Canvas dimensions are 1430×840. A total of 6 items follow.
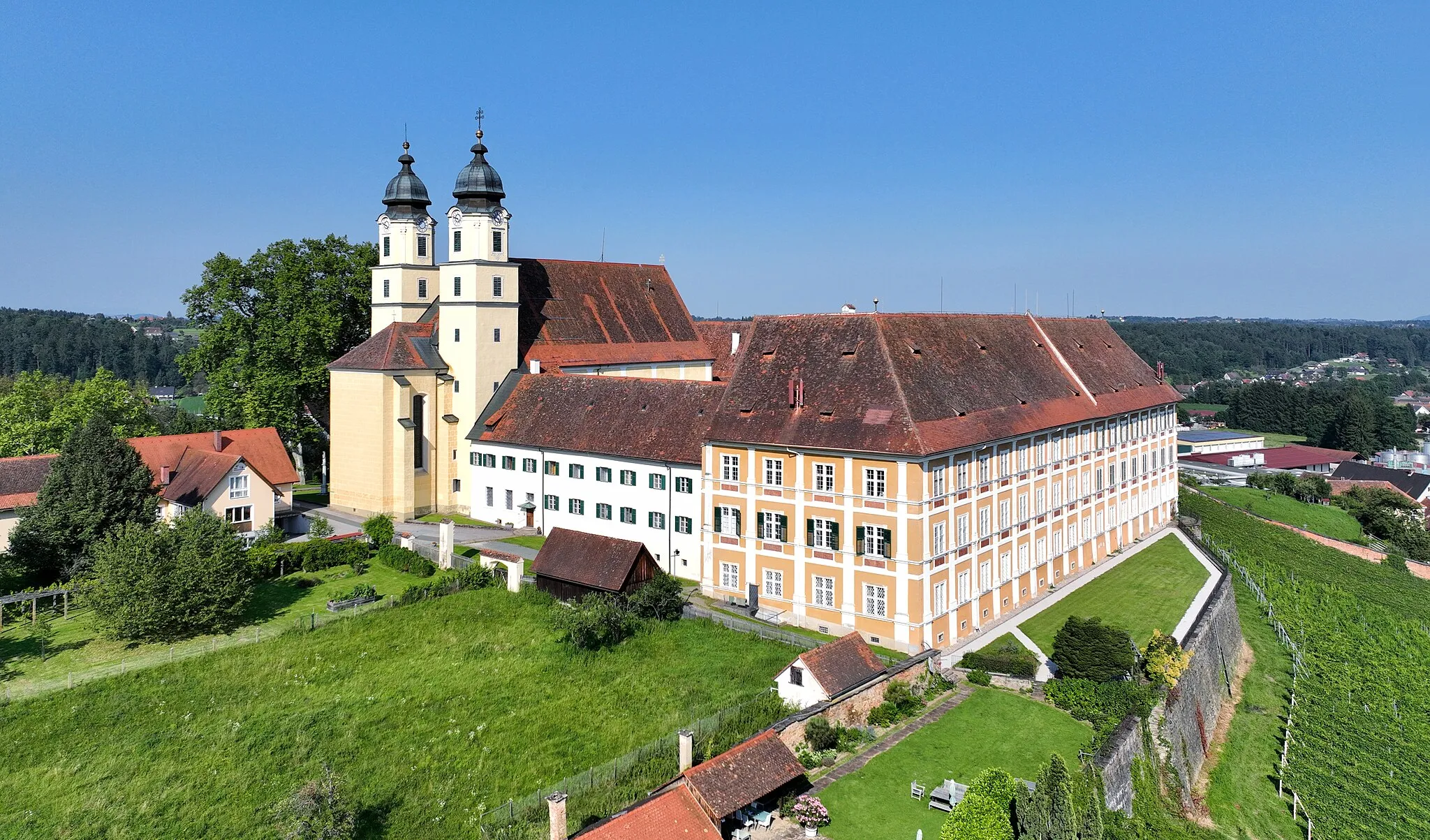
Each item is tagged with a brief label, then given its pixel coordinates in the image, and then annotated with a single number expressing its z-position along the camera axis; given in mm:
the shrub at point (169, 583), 33969
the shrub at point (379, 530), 46625
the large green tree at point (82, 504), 40250
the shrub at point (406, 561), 42938
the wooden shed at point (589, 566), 37031
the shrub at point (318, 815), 21531
